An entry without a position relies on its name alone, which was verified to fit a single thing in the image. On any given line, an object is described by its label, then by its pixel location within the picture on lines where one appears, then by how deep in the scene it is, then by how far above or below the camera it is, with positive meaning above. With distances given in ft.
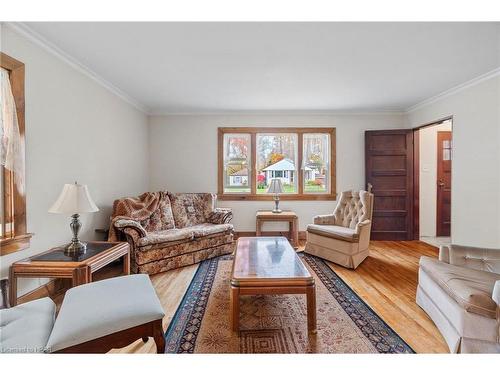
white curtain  6.63 +1.33
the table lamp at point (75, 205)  7.00 -0.52
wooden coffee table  6.28 -2.29
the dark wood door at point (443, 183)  16.70 +0.18
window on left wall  6.66 +0.72
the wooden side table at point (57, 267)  6.49 -2.05
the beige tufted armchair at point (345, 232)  11.10 -2.06
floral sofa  10.03 -1.96
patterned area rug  5.81 -3.56
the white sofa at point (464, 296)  5.11 -2.41
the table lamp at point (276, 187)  14.80 -0.05
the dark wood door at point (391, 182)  15.37 +0.24
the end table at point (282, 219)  14.06 -1.78
